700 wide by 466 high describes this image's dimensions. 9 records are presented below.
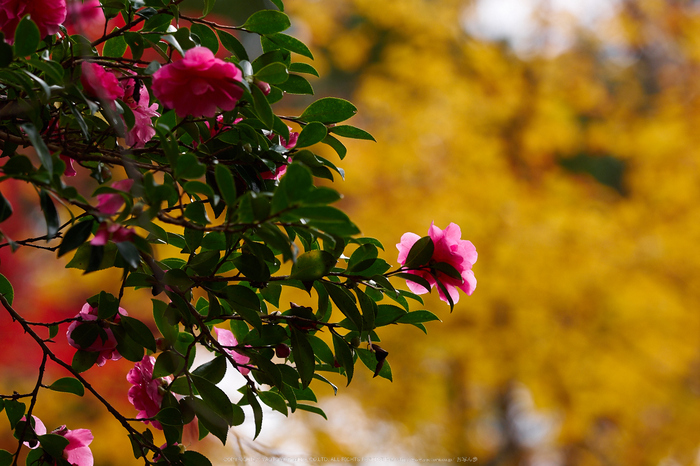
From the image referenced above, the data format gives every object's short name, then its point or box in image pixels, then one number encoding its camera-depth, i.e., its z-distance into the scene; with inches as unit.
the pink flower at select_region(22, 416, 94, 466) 121.3
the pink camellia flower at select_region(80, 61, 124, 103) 115.8
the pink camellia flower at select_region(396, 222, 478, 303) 119.6
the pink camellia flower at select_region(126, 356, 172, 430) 121.1
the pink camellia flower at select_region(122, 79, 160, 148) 118.4
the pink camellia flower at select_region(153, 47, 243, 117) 115.1
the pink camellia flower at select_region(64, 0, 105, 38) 119.0
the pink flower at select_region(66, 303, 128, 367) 120.1
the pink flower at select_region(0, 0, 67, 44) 115.4
